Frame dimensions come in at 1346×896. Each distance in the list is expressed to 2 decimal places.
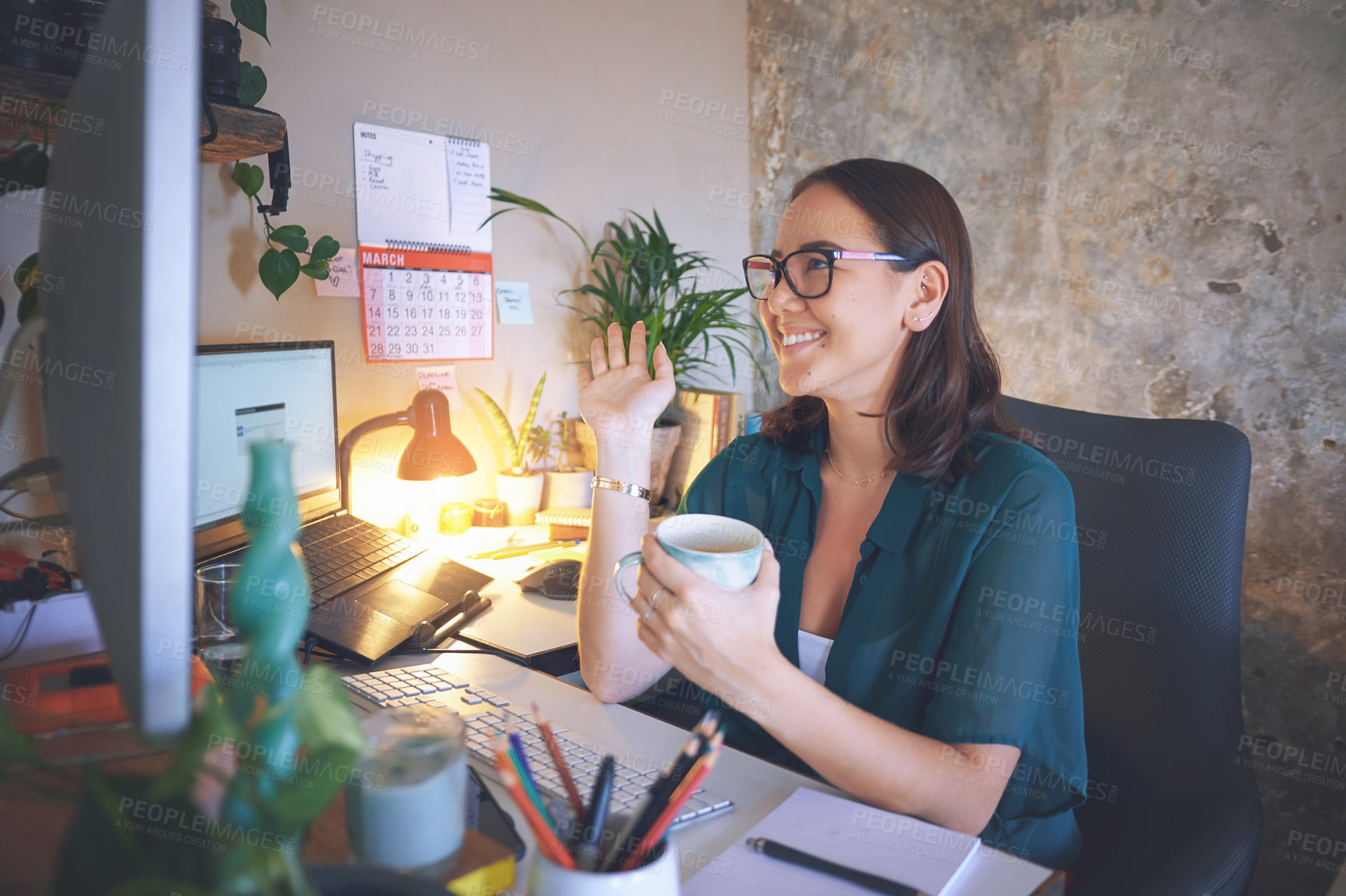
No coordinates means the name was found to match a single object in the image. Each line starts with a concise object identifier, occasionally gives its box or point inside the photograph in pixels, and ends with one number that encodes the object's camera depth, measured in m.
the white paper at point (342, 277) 1.76
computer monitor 0.37
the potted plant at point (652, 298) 2.21
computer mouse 1.49
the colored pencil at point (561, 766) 0.59
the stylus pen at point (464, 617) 1.23
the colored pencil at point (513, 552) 1.74
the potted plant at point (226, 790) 0.36
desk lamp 1.70
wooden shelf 1.08
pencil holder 0.48
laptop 1.22
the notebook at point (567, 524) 1.92
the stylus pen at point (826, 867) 0.66
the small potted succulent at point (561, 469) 2.09
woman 0.87
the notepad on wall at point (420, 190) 1.81
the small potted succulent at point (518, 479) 2.04
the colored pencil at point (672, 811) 0.51
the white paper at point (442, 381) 1.96
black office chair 1.08
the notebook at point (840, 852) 0.68
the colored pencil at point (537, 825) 0.48
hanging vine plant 1.40
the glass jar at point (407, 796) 0.48
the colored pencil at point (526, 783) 0.53
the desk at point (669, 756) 0.71
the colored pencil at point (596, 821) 0.52
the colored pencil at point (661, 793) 0.52
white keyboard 0.79
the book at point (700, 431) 2.27
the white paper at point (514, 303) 2.09
